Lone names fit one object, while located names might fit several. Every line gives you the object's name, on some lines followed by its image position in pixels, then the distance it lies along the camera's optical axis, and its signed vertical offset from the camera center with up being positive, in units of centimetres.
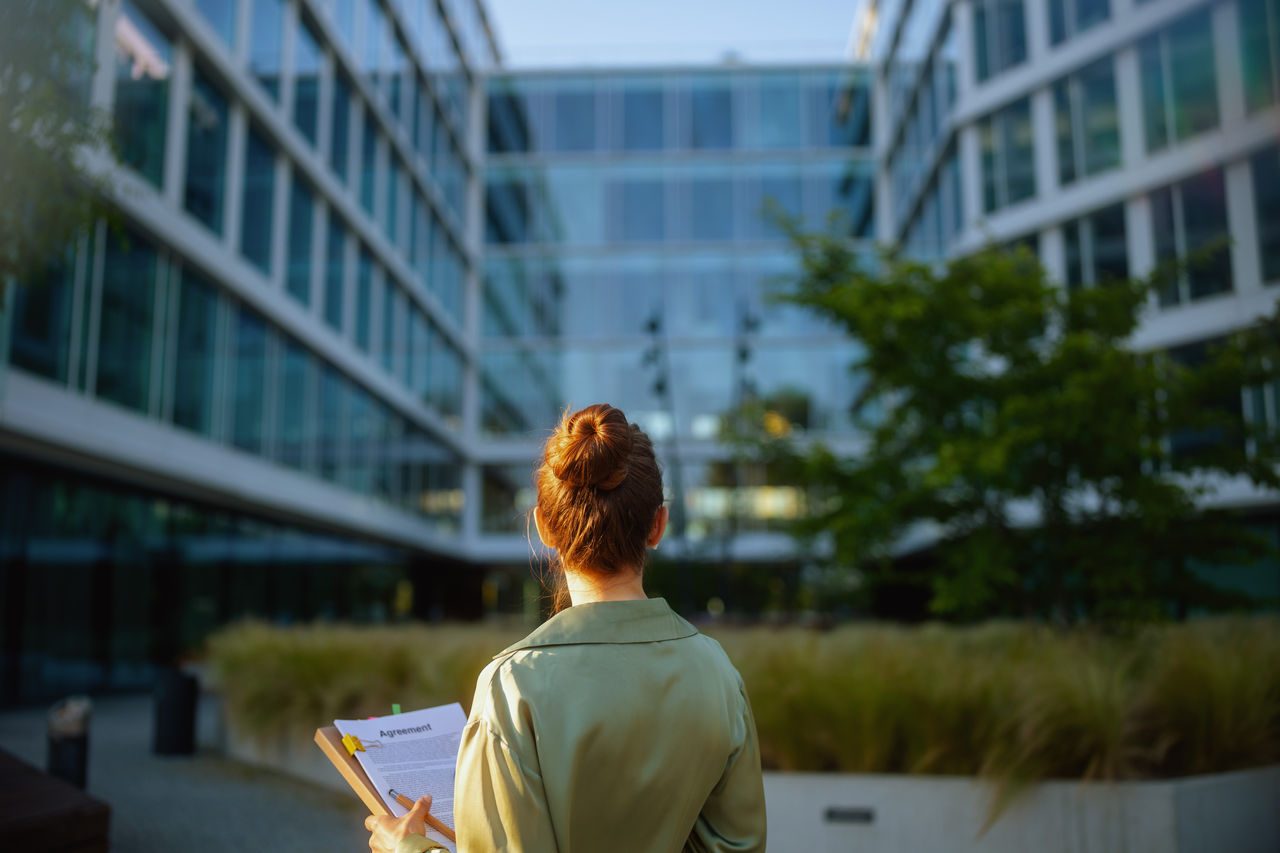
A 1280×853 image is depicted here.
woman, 181 -32
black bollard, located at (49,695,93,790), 736 -143
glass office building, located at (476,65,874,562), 3419 +948
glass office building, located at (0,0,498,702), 1457 +310
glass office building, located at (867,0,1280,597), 1708 +718
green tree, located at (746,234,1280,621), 951 +83
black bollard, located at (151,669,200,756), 1027 -174
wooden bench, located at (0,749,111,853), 465 -127
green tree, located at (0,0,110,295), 559 +225
